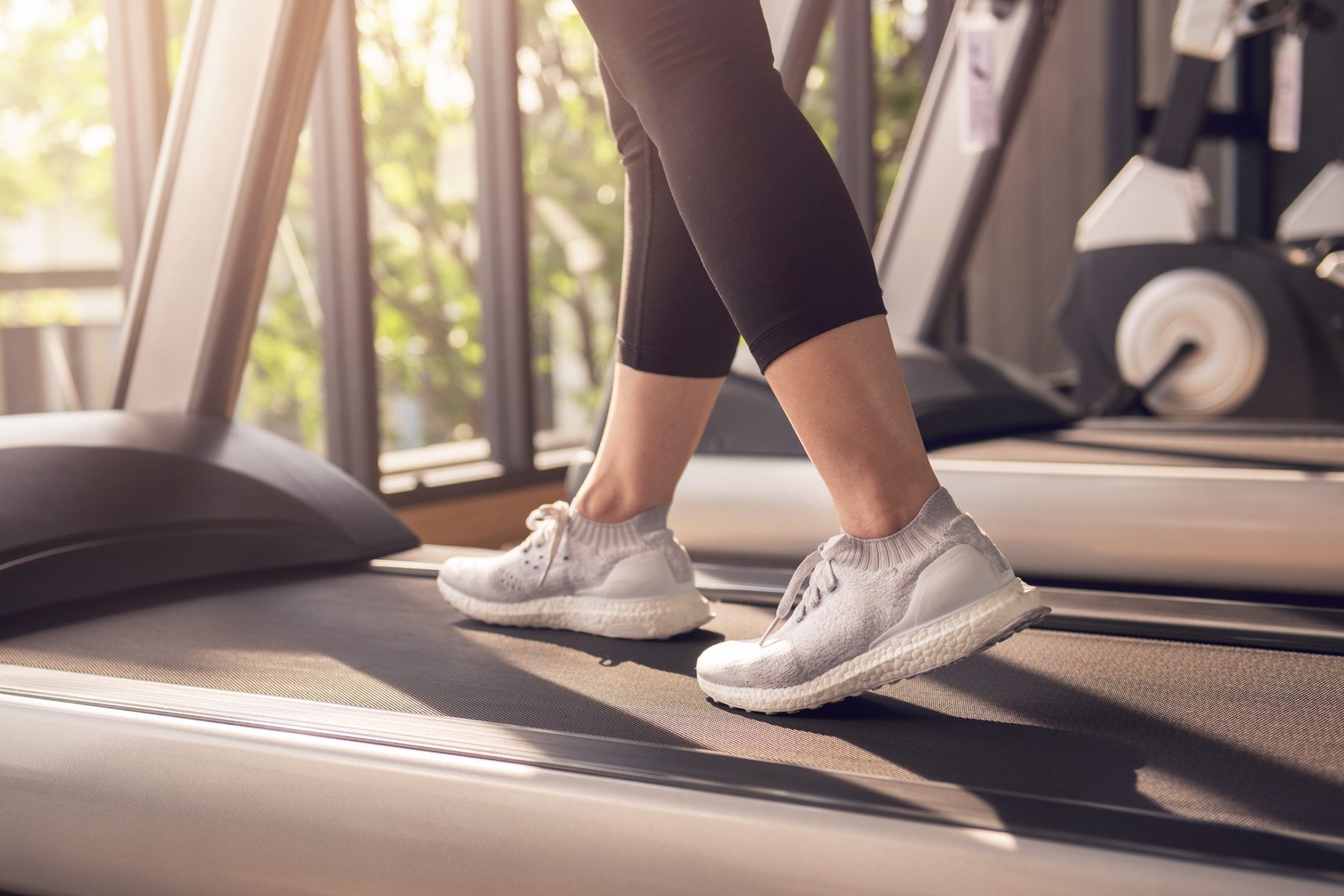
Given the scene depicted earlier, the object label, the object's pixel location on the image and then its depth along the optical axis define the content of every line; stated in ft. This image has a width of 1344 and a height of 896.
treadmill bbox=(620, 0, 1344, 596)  5.30
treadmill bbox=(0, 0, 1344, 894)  2.15
